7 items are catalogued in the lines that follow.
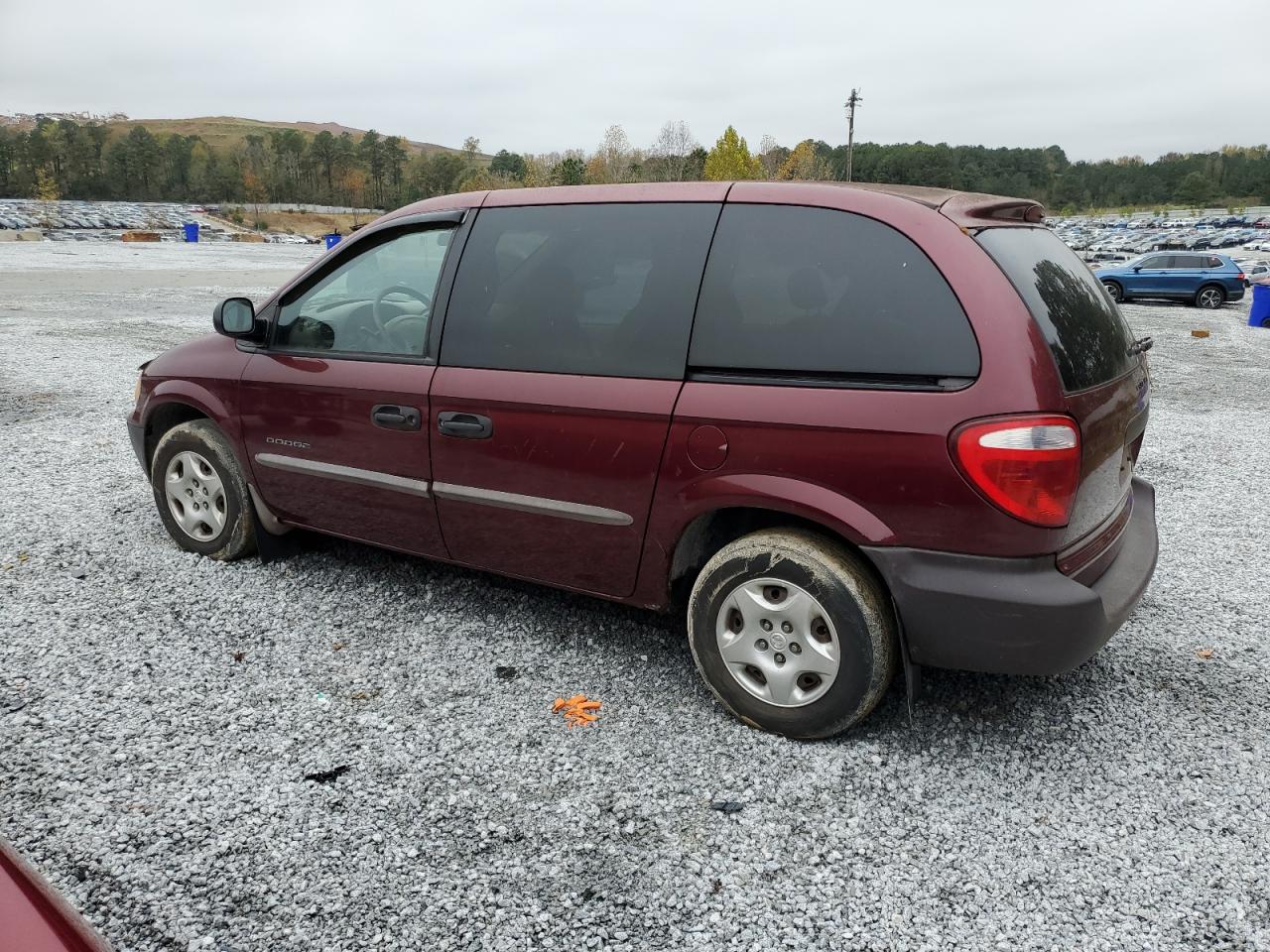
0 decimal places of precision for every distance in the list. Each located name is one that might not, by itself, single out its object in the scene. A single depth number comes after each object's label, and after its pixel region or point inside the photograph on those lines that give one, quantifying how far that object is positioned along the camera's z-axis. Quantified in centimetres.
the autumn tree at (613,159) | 9369
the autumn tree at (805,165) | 8479
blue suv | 2378
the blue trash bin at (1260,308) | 1947
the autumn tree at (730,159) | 8106
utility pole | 6644
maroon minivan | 268
